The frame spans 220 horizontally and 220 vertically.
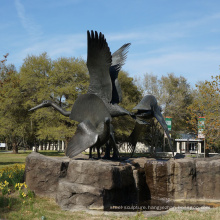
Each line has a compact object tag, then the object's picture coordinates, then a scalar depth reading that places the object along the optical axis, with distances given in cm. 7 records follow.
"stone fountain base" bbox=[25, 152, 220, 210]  834
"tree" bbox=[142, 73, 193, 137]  3400
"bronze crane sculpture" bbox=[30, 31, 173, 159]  992
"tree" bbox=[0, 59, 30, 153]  3170
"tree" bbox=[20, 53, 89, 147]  2908
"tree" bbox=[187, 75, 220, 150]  1777
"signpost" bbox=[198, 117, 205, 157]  1776
